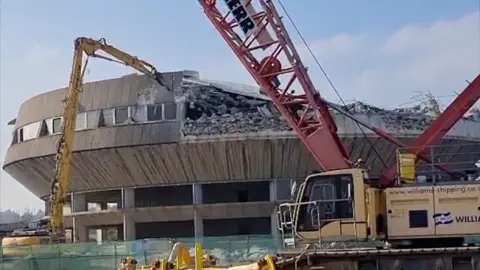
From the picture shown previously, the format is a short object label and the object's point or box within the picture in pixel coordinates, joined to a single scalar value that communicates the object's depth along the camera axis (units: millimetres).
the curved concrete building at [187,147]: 49219
